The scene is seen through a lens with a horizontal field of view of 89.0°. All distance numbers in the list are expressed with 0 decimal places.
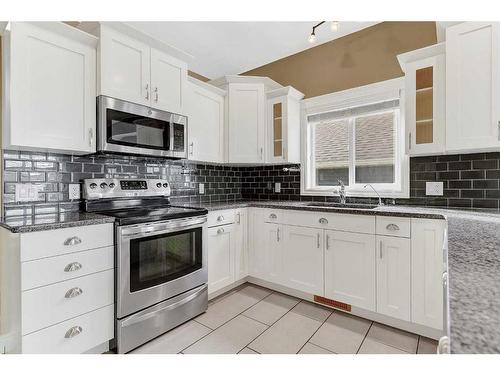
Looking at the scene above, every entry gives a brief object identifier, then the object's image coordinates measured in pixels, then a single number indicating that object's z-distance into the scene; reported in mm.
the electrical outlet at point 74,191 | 2049
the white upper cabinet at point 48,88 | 1639
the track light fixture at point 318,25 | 2075
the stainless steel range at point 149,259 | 1757
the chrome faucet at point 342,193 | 2793
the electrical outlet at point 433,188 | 2330
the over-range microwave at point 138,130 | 1975
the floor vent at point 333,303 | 2264
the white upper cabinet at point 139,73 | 1977
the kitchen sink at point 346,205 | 2515
